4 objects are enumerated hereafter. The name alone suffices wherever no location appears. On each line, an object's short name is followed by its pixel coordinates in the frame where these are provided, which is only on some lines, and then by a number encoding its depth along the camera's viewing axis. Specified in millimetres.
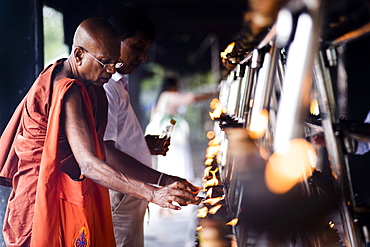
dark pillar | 3963
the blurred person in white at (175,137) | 7516
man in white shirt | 2953
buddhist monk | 2271
